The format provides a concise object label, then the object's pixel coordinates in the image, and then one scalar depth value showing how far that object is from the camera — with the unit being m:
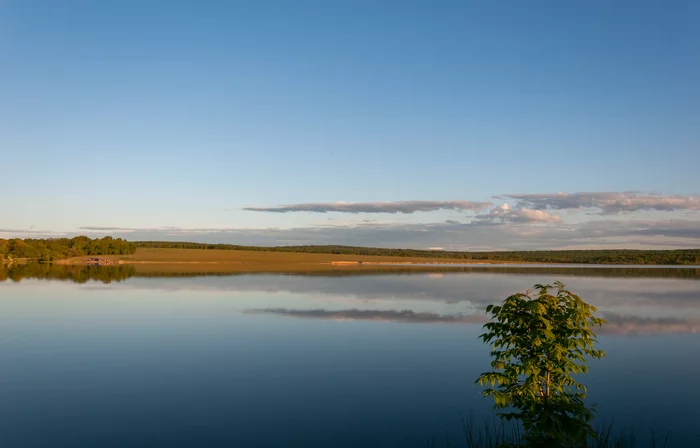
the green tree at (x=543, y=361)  8.11
